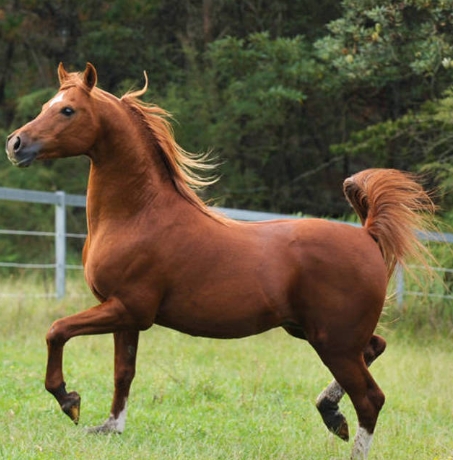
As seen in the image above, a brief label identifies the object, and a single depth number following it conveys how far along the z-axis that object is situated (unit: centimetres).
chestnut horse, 1098
